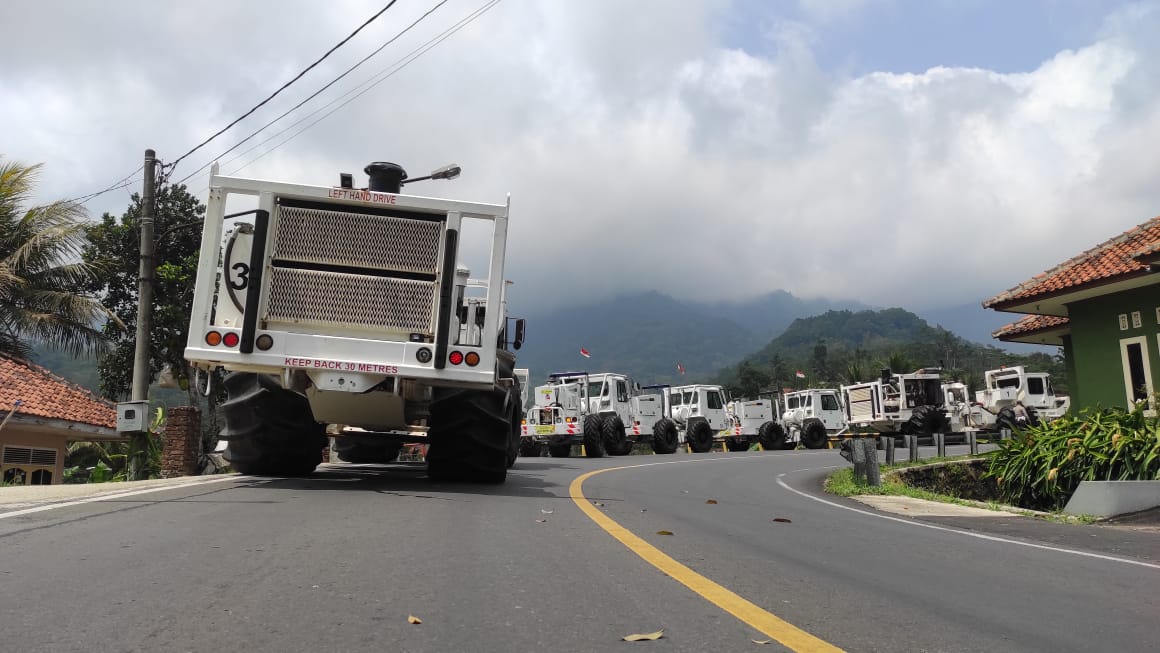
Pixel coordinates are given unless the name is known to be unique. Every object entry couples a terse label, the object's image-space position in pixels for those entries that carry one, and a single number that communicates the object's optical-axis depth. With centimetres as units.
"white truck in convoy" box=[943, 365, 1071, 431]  2944
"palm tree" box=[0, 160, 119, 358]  1848
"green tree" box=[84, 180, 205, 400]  2150
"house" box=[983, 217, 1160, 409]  1586
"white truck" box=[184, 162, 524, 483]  815
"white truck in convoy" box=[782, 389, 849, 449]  3500
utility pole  1580
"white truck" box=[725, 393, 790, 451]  3438
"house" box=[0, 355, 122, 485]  1556
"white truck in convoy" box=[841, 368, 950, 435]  2878
